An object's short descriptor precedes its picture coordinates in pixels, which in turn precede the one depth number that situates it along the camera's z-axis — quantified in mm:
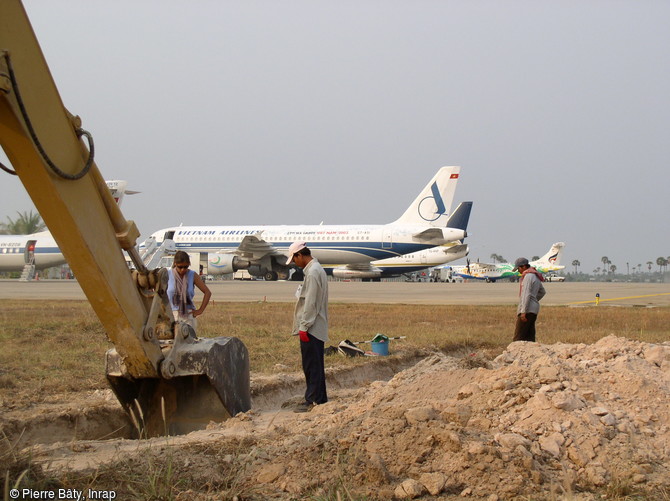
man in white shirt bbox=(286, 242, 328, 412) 6484
